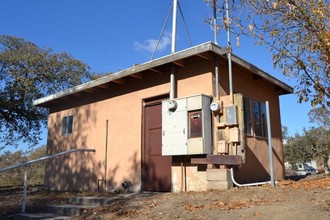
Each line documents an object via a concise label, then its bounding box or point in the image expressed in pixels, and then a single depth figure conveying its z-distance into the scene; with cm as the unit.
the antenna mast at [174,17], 1075
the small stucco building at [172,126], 891
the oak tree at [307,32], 682
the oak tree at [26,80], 1909
